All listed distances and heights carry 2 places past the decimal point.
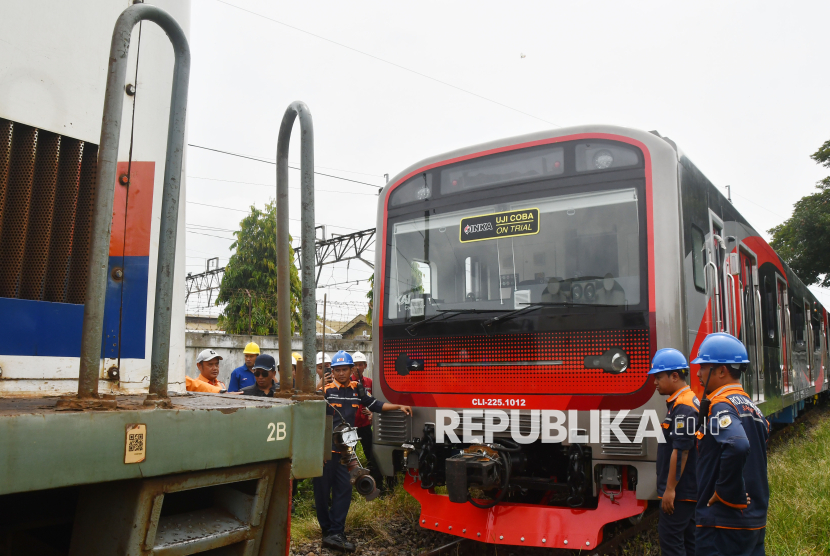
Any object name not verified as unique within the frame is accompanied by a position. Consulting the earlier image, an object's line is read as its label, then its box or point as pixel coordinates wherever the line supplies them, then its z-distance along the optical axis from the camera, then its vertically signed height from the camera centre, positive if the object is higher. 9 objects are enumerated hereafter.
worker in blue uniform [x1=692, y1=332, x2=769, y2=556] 3.24 -0.42
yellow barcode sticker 1.45 -0.16
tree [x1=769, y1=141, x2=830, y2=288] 27.39 +6.00
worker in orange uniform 6.58 +0.04
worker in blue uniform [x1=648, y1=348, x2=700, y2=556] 4.05 -0.50
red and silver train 4.45 +0.51
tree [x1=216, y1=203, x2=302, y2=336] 20.31 +3.41
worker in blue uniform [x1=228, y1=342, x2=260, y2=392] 7.22 -0.02
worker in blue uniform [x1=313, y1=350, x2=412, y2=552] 5.35 -1.00
